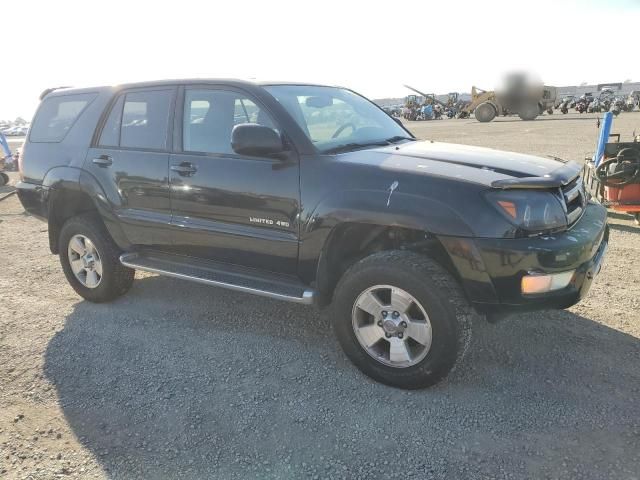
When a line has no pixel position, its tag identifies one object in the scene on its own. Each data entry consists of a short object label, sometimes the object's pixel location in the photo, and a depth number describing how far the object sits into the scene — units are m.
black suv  2.77
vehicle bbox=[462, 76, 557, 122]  27.59
